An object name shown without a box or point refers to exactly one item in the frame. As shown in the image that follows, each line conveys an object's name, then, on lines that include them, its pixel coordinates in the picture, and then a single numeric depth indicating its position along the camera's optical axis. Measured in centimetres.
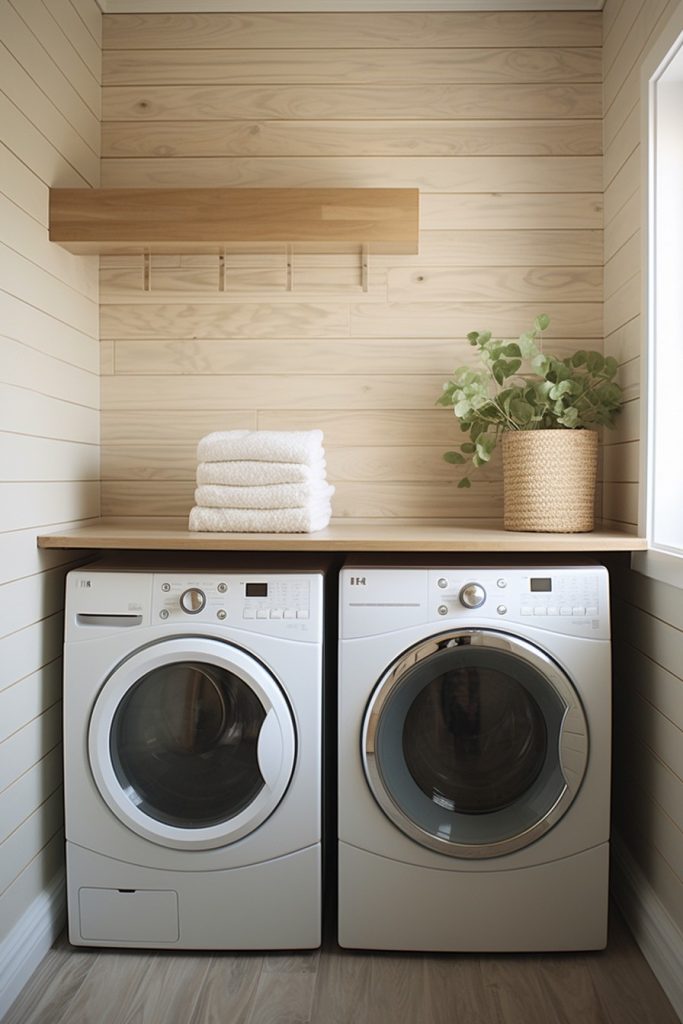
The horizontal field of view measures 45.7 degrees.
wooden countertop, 176
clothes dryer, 178
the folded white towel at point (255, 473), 190
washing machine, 179
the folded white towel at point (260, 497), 190
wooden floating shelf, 201
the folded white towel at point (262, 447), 191
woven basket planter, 196
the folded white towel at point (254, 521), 190
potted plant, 196
